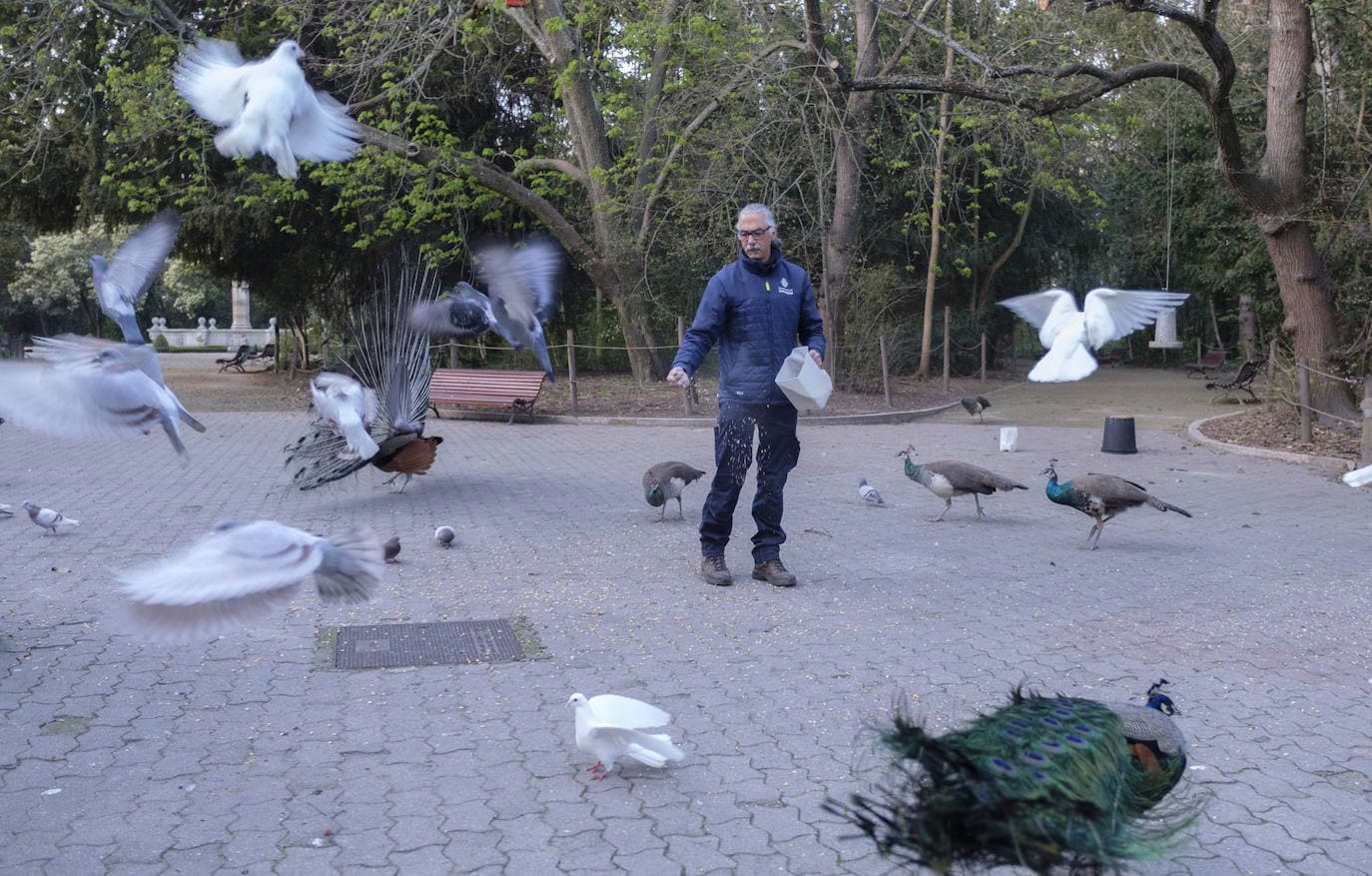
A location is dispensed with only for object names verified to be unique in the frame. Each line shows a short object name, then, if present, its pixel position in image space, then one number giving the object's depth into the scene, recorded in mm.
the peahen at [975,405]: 18656
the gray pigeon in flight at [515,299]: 7059
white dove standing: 4246
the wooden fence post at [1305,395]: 14502
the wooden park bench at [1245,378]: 21266
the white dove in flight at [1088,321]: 6855
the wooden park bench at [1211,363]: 30231
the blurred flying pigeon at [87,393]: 4102
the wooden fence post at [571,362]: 19266
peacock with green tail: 2514
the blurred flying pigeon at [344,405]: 6102
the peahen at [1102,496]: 8641
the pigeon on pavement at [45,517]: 8578
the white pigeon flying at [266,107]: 4211
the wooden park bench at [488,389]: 19031
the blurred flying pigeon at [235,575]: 3342
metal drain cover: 5816
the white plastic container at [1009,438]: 15039
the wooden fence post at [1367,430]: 12469
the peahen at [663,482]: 9523
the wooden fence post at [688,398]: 19298
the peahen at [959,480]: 9586
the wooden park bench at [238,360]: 30297
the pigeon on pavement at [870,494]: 10667
